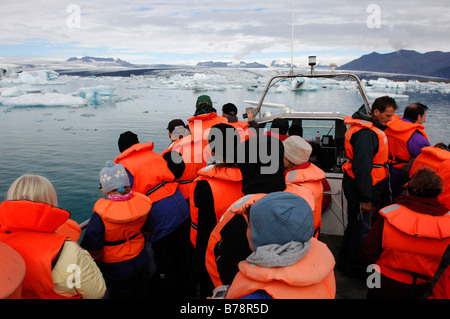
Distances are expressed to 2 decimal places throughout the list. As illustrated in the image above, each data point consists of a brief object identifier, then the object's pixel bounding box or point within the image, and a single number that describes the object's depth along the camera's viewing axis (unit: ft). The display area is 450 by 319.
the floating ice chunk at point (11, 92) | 75.50
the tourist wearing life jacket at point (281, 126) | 10.39
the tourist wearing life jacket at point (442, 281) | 3.95
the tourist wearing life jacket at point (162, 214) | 6.75
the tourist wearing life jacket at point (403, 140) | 8.39
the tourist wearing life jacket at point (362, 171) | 7.18
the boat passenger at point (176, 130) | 8.96
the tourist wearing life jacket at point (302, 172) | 5.82
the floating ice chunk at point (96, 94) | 79.19
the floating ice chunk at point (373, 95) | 79.71
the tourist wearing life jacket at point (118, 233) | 5.82
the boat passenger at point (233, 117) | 10.41
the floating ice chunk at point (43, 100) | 65.84
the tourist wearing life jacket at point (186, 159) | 7.80
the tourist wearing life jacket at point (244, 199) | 3.92
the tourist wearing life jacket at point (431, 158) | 6.91
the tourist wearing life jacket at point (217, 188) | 5.48
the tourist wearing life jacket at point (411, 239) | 4.84
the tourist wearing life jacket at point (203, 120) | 8.60
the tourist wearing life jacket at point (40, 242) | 3.96
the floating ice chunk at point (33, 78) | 114.38
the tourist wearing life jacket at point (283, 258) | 2.99
